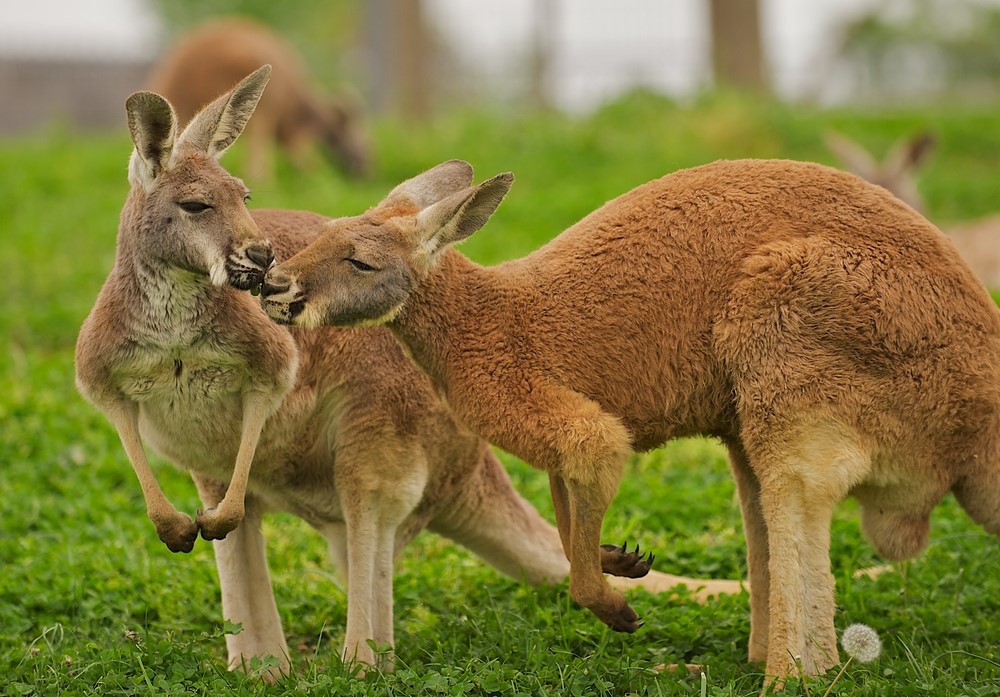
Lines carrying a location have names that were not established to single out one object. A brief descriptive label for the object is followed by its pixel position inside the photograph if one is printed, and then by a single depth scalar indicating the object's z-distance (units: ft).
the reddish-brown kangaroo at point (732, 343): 26.53
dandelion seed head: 27.37
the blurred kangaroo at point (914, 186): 59.47
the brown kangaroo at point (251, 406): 27.68
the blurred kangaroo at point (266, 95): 75.00
